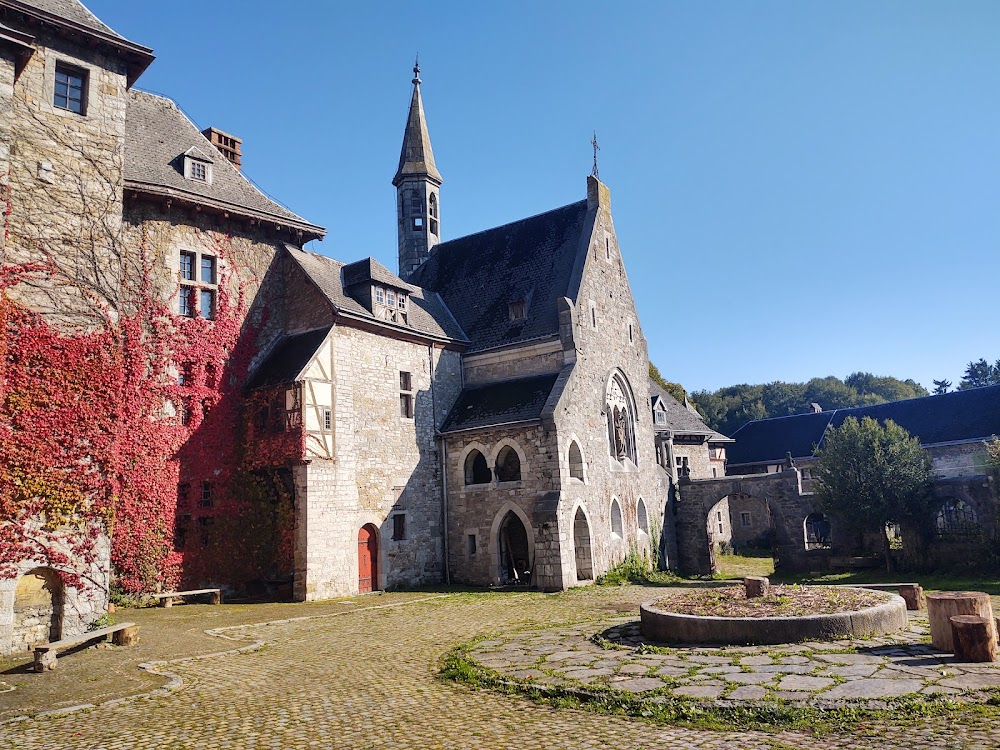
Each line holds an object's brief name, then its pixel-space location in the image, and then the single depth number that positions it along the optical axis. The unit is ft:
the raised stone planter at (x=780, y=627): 33.19
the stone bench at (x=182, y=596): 59.77
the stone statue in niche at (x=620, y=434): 92.53
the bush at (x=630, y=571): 79.11
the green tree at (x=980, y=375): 269.85
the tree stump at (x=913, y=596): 44.98
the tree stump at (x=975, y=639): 27.96
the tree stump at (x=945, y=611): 30.06
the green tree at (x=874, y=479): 85.87
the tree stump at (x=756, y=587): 39.47
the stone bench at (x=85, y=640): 35.06
